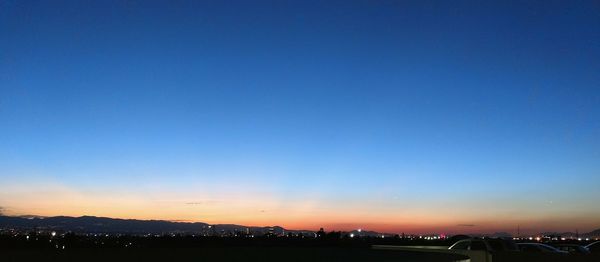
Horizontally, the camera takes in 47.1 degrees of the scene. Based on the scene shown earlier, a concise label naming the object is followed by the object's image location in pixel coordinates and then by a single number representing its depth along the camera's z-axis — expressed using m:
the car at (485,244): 25.67
